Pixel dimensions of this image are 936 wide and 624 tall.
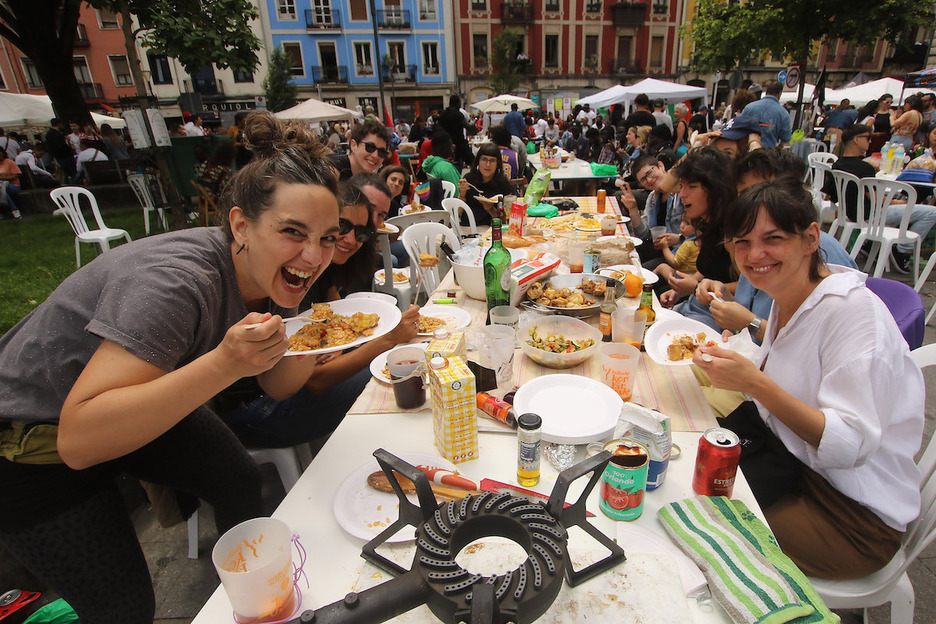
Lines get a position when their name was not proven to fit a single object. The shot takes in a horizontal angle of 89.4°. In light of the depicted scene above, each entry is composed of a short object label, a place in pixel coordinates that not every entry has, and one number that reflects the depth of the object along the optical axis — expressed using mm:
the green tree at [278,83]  30469
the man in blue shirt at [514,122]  11461
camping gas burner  719
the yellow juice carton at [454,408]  1378
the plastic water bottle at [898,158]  6449
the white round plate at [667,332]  2041
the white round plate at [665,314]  2248
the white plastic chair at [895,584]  1435
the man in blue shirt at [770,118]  6340
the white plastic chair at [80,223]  6602
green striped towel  953
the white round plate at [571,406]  1502
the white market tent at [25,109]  12750
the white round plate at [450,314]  2438
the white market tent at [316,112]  15688
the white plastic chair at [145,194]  8523
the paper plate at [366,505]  1191
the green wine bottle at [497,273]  2396
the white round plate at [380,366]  1915
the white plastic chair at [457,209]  5293
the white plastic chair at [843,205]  5703
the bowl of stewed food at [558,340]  1964
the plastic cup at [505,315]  2244
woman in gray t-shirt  1131
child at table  3707
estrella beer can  1206
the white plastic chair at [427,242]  3914
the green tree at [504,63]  31453
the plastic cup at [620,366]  1740
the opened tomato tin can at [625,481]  1172
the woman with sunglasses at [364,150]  4980
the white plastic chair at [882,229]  5062
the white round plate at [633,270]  2973
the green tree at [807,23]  9930
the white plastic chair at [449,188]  6055
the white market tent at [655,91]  15609
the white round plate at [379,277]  4130
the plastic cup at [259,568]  925
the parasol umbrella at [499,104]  18438
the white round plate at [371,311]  2027
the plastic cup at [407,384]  1688
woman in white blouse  1367
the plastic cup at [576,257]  3291
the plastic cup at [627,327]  2070
